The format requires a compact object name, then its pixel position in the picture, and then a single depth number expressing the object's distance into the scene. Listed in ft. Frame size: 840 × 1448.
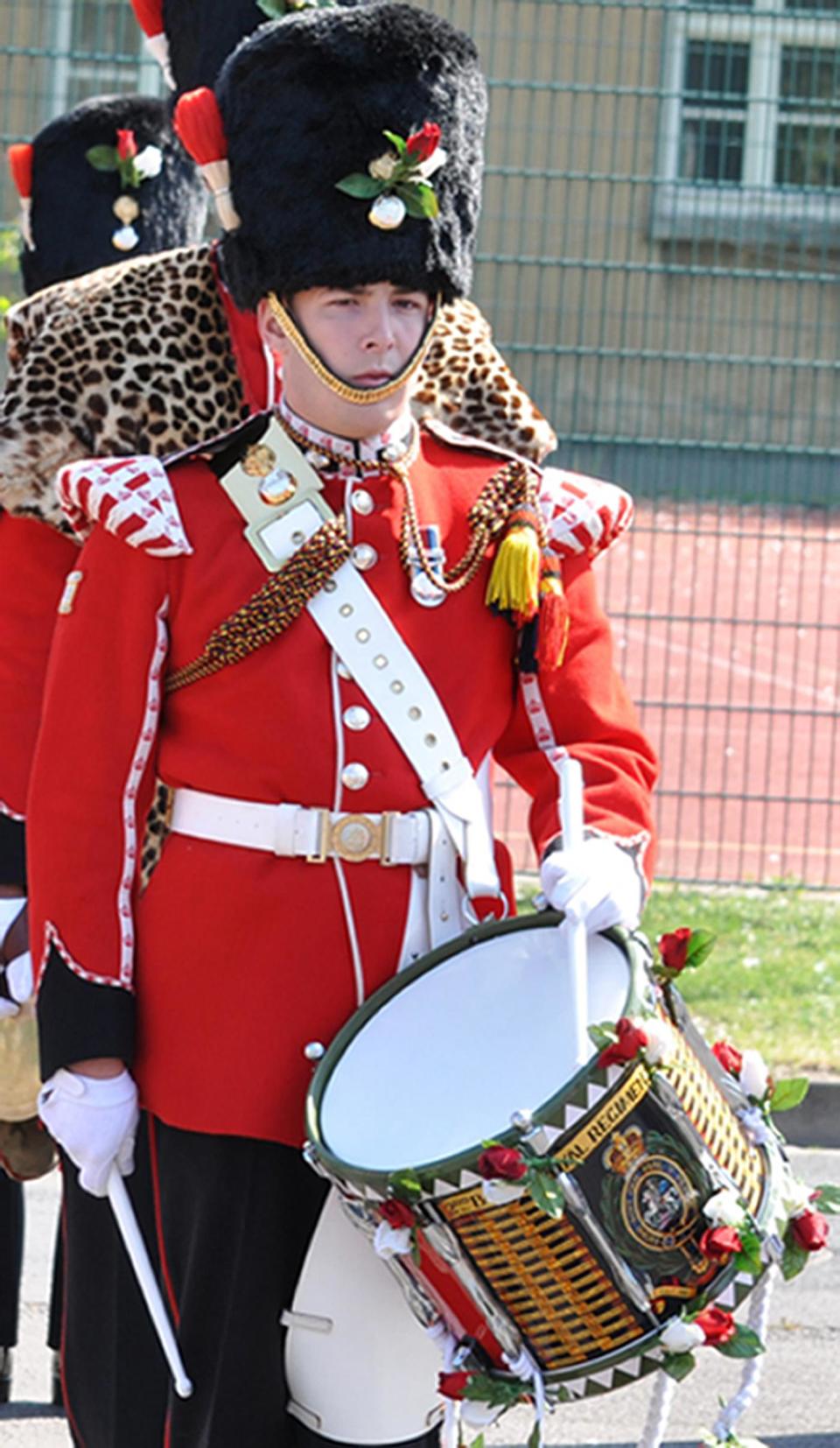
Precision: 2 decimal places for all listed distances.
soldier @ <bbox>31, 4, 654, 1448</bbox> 19.71
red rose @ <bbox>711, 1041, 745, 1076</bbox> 19.45
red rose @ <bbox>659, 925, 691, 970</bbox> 18.83
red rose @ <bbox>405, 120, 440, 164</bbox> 19.80
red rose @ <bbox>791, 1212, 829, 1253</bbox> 18.49
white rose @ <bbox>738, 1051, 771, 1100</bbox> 19.20
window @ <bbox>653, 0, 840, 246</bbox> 50.21
